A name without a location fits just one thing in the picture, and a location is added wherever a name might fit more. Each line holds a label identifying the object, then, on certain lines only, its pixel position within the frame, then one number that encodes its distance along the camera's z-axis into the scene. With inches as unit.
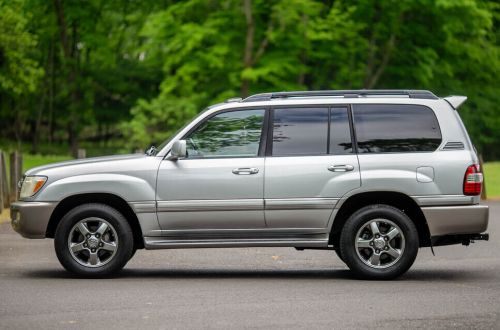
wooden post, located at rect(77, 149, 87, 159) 1040.8
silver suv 476.7
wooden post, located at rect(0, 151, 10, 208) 869.8
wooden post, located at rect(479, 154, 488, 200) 1084.9
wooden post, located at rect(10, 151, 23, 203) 915.4
